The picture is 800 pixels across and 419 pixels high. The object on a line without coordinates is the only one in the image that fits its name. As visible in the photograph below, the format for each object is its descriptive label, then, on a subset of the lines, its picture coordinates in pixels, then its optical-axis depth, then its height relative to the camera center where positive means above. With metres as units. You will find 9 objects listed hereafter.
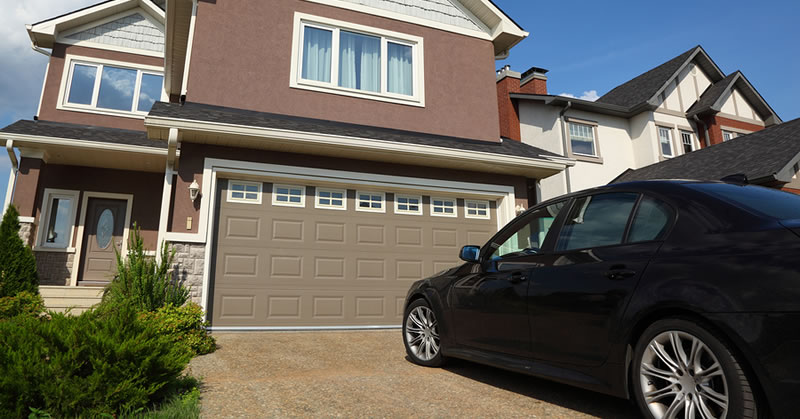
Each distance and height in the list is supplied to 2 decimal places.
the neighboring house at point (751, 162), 11.82 +3.37
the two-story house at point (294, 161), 7.80 +2.28
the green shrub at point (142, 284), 6.37 -0.05
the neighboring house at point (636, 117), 15.83 +5.74
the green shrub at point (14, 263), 8.30 +0.33
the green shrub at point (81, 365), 2.69 -0.51
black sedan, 2.19 -0.13
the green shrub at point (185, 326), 5.54 -0.56
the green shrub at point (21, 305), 7.19 -0.38
